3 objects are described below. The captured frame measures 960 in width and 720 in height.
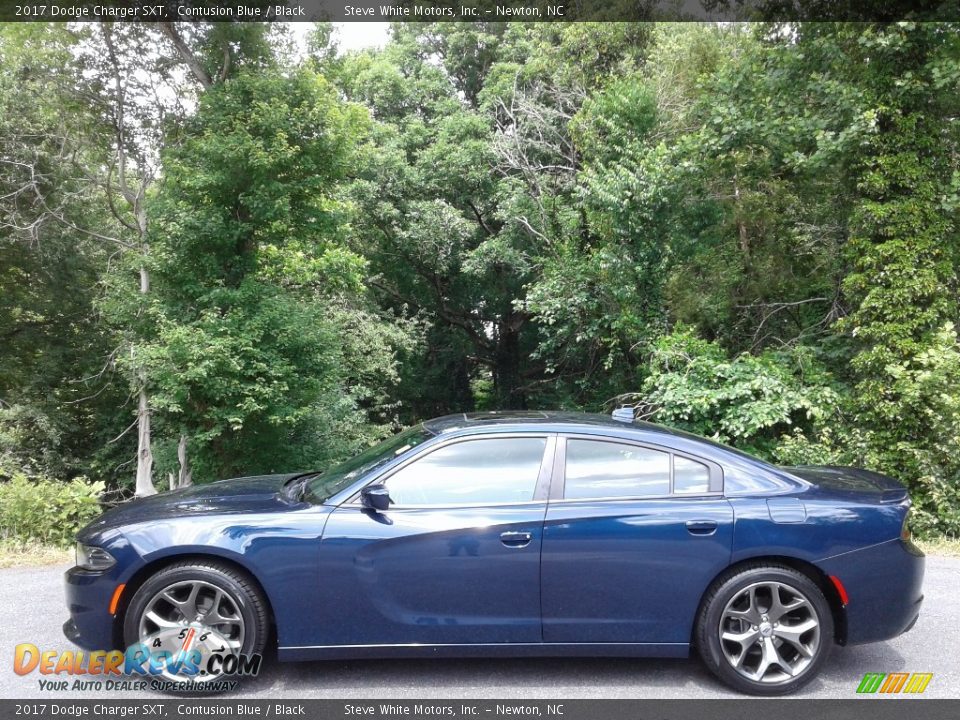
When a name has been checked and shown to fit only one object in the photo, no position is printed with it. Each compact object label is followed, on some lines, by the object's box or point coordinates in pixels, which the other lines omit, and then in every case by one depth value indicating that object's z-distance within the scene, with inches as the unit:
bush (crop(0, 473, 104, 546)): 265.3
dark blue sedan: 142.3
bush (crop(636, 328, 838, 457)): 362.9
